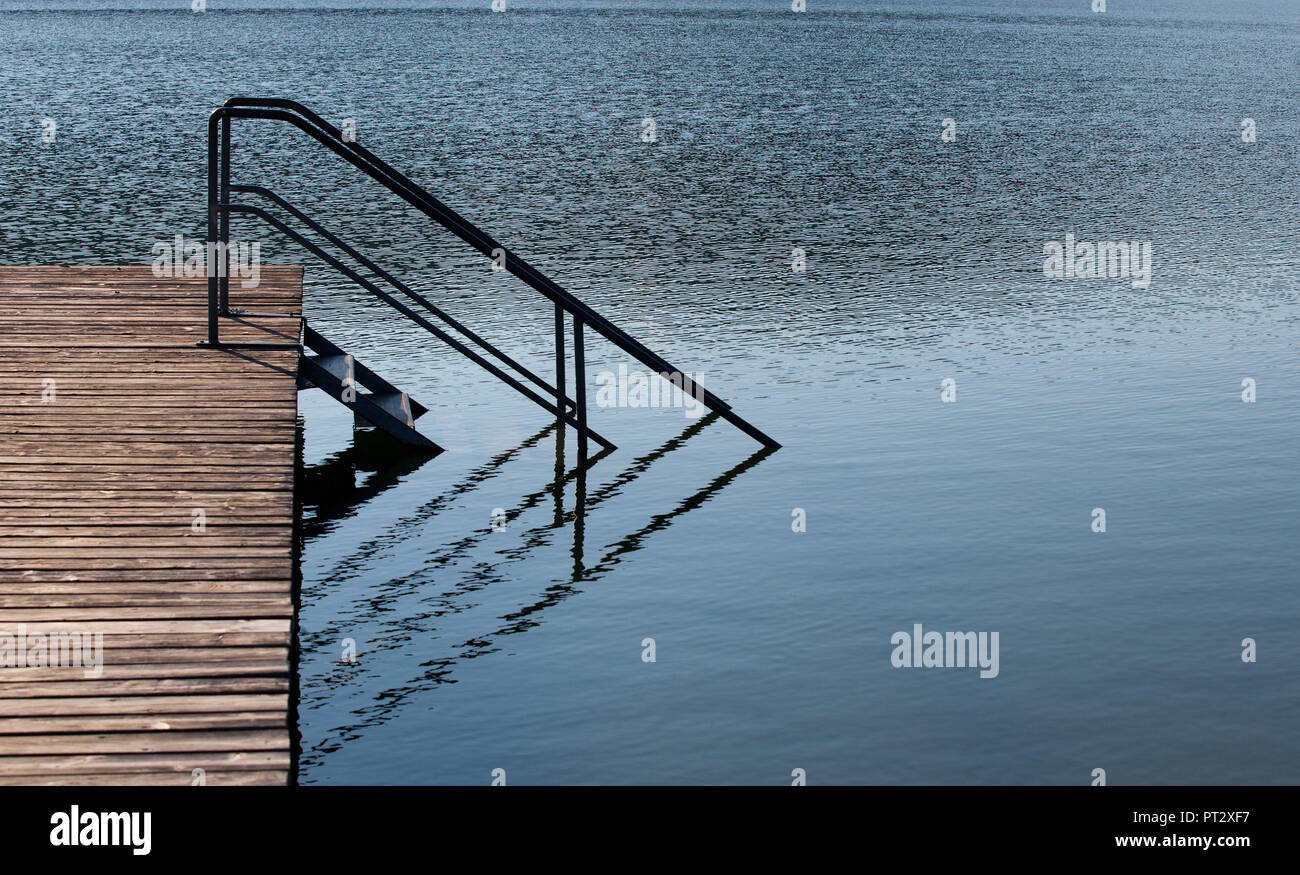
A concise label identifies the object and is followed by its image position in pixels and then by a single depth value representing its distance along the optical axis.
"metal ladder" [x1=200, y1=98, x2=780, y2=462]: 12.07
